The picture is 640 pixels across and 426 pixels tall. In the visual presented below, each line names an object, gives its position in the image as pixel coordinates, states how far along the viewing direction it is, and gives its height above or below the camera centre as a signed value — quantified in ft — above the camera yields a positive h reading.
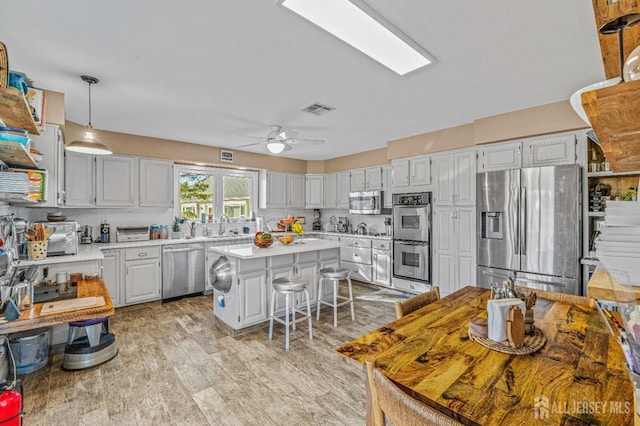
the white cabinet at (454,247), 13.55 -1.60
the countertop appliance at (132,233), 14.61 -0.92
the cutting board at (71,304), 6.10 -1.94
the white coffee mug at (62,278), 8.52 -1.80
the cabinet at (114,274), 13.21 -2.64
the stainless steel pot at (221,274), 10.98 -2.29
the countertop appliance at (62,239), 10.31 -0.83
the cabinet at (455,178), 13.57 +1.68
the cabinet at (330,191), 21.65 +1.71
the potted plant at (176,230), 16.96 -0.87
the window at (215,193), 17.88 +1.38
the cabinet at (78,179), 13.00 +1.60
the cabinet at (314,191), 22.45 +1.74
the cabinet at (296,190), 21.62 +1.81
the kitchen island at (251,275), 10.60 -2.32
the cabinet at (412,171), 15.23 +2.24
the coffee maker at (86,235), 14.07 -0.95
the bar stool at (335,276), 11.39 -2.39
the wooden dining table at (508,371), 2.81 -1.85
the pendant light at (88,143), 8.96 +2.17
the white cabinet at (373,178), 18.74 +2.27
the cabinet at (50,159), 9.47 +1.83
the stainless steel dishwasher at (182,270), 14.87 -2.86
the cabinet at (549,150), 10.84 +2.38
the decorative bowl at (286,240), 12.34 -1.07
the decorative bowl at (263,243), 11.67 -1.12
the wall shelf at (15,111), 4.25 +1.69
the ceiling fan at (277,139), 12.44 +3.17
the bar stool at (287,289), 9.70 -2.44
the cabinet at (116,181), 14.10 +1.66
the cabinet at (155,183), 15.35 +1.68
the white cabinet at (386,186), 18.22 +1.70
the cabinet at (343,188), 20.76 +1.80
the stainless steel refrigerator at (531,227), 10.44 -0.53
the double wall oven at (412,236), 15.03 -1.19
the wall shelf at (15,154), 5.98 +1.36
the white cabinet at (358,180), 19.71 +2.28
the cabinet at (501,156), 12.03 +2.38
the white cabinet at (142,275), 13.79 -2.85
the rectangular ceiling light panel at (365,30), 5.78 +4.03
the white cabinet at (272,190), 20.45 +1.70
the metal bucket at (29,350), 8.13 -3.74
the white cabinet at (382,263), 16.92 -2.82
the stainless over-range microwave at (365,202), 18.42 +0.74
